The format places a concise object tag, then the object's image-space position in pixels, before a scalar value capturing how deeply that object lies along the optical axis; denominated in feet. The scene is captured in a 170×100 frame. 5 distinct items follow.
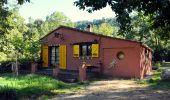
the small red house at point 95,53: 38.94
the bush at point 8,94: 22.80
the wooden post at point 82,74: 35.80
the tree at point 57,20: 120.28
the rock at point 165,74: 33.90
